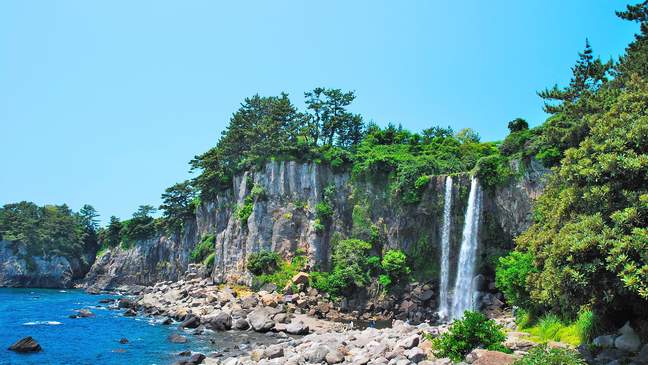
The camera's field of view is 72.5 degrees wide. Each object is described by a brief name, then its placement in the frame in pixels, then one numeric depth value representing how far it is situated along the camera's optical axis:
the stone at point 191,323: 34.34
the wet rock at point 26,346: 25.95
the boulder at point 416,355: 14.89
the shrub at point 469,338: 14.14
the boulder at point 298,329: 30.72
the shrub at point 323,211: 46.66
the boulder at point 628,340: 12.14
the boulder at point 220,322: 32.94
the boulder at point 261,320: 31.78
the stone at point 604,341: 12.91
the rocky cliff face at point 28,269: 83.94
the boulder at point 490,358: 12.38
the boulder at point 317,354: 18.66
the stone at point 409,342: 16.27
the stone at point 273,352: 21.25
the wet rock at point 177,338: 28.58
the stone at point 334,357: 17.86
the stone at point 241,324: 32.79
